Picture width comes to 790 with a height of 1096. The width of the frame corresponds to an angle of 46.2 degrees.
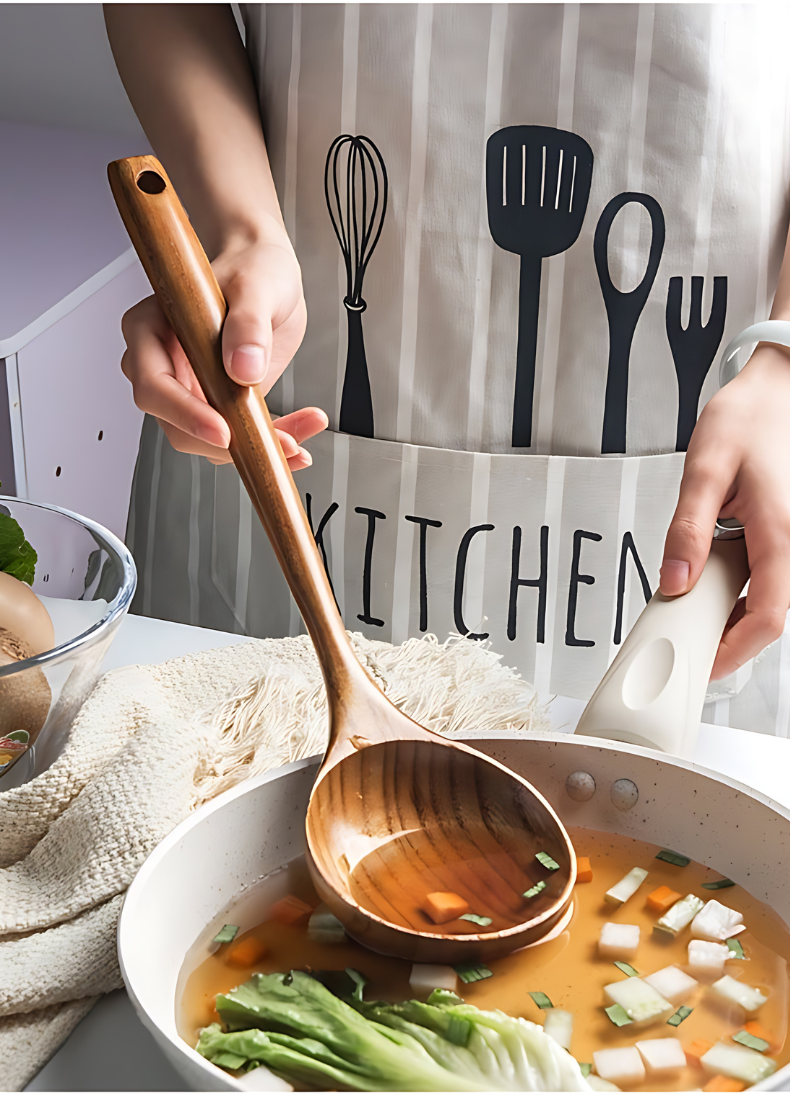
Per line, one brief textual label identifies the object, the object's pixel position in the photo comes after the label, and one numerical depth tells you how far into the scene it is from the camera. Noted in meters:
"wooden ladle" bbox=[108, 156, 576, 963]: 0.41
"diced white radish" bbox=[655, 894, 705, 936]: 0.41
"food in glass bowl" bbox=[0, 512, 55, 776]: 0.45
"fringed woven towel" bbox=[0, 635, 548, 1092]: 0.39
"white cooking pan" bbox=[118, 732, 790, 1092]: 0.38
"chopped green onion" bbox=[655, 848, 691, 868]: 0.46
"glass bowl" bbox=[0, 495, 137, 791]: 0.45
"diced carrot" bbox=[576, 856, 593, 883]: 0.45
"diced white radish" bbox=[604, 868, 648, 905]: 0.43
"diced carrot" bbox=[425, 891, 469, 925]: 0.41
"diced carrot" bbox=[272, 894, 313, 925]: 0.42
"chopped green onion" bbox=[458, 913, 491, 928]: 0.41
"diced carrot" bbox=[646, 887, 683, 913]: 0.43
